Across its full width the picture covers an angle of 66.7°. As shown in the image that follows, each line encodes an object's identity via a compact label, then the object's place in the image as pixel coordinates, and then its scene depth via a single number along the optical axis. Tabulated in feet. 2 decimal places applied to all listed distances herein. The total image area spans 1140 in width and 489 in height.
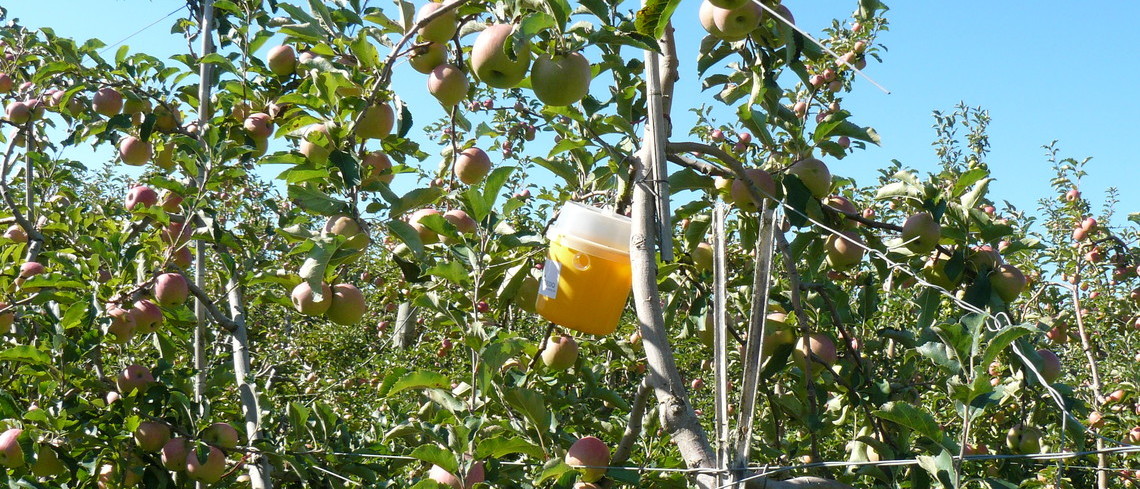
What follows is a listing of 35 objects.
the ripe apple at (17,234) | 10.79
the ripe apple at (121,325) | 7.56
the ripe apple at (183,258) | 9.41
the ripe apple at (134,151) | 10.20
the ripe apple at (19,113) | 10.75
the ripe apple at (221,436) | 8.04
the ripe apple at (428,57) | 6.26
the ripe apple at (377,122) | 6.30
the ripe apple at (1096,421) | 11.25
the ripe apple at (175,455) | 7.99
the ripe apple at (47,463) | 7.73
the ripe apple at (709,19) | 5.98
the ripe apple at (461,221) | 7.61
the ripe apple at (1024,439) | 7.55
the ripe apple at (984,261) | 6.66
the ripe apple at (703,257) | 7.79
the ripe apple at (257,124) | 8.82
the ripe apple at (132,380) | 8.29
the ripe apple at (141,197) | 10.03
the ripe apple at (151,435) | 7.95
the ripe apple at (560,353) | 6.82
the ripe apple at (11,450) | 7.57
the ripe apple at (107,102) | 9.60
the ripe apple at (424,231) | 7.14
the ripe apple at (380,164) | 6.97
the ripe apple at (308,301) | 6.75
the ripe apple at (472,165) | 8.07
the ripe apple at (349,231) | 6.05
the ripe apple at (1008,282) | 6.42
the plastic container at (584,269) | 5.55
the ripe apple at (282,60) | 8.69
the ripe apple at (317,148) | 6.12
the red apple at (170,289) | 7.93
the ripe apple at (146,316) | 7.79
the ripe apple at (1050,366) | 6.63
